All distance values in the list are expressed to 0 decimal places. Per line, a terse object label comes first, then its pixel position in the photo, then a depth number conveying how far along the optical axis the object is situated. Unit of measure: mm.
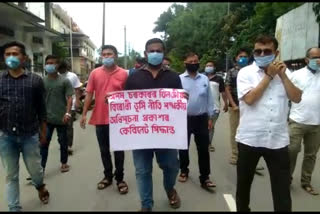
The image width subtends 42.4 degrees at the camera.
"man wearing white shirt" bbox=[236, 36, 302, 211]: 3635
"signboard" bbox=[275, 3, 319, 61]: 12898
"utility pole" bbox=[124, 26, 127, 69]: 50469
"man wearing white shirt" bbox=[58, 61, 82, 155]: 7492
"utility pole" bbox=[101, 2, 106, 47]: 31678
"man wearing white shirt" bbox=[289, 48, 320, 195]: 5391
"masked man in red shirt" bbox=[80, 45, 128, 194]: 5516
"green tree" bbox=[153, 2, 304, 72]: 27611
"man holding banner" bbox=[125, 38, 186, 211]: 4516
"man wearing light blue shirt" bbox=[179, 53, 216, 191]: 5676
